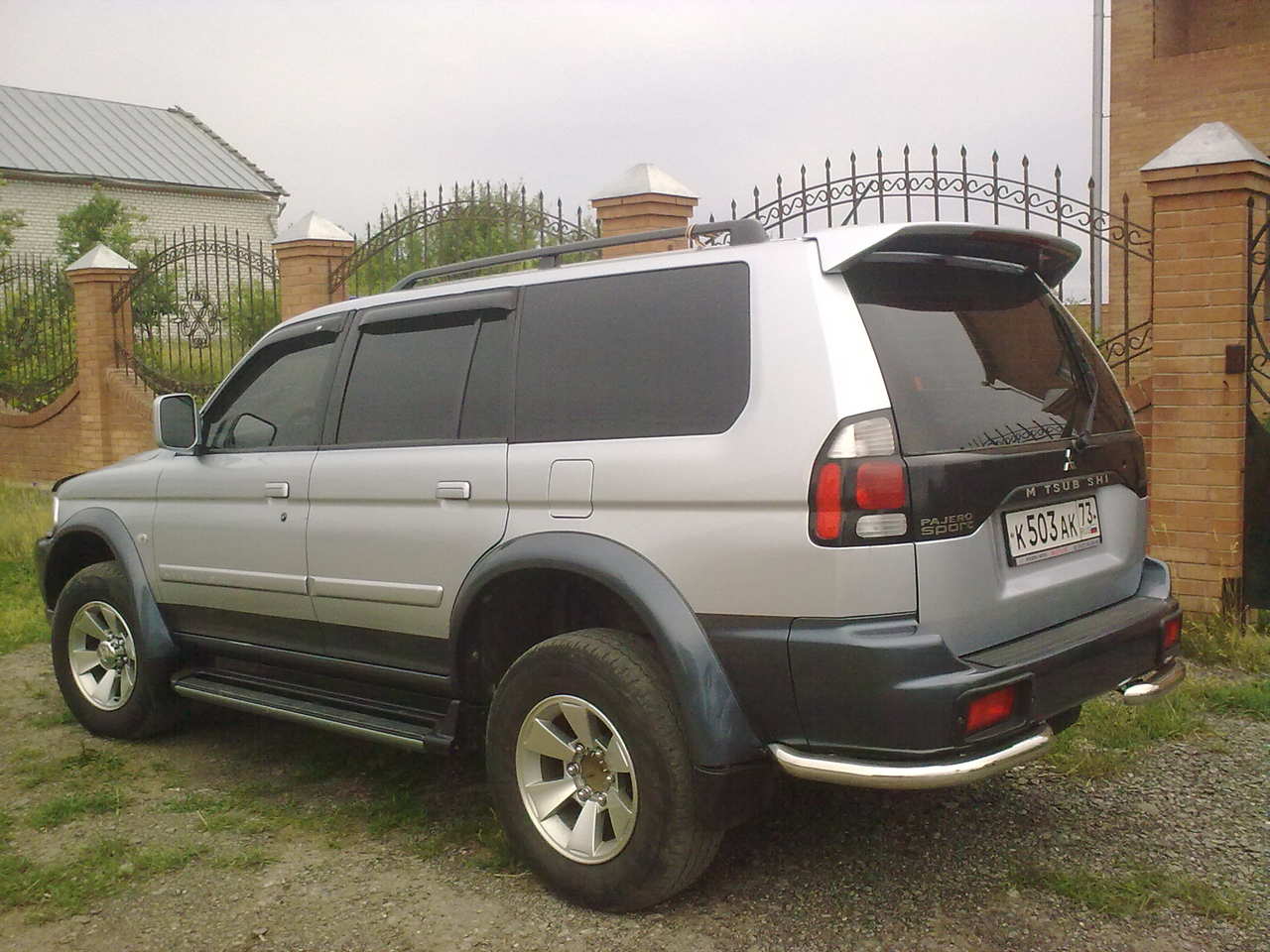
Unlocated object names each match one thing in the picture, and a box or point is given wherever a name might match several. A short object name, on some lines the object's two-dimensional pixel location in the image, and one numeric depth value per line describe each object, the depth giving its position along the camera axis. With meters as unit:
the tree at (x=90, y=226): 31.52
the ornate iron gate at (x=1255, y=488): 6.52
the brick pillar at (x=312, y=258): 10.60
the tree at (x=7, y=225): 25.56
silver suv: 3.18
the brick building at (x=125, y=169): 33.81
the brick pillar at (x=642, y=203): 8.18
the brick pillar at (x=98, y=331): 13.61
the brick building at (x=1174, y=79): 16.36
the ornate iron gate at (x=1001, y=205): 7.57
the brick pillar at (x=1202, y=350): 6.45
